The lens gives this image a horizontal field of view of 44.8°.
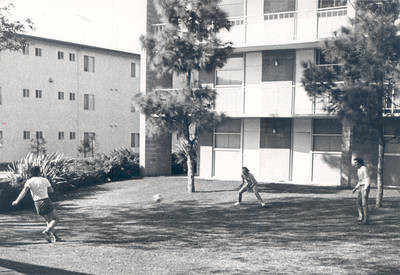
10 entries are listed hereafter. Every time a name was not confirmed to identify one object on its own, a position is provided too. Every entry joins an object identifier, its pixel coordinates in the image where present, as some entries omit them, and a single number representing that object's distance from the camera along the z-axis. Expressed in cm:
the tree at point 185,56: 1691
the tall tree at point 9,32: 1484
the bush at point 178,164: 2480
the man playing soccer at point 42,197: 1027
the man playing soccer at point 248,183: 1451
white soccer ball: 1667
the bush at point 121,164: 2239
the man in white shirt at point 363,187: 1158
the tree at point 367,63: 1304
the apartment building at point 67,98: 3416
